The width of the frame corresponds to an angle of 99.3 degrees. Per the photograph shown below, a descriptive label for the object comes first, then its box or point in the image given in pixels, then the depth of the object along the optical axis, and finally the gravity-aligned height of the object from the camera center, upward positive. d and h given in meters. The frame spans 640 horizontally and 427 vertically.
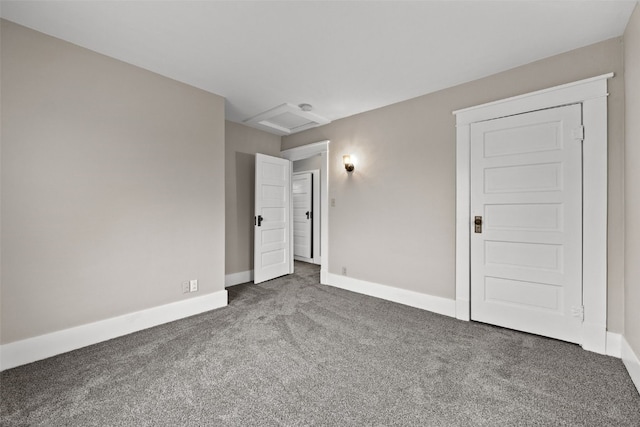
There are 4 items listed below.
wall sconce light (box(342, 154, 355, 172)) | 3.91 +0.69
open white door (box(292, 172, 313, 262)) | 6.12 -0.09
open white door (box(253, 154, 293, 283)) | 4.22 -0.13
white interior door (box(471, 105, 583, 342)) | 2.34 -0.10
